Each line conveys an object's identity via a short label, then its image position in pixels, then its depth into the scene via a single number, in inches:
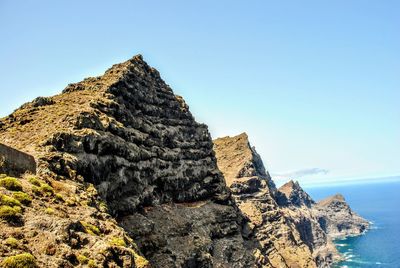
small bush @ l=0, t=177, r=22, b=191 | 1424.7
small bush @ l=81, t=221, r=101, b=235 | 1498.5
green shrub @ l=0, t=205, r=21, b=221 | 1234.0
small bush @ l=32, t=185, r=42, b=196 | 1531.7
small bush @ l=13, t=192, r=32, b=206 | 1390.3
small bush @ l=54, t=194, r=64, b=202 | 1611.7
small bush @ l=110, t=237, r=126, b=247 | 1521.9
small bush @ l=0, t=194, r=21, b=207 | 1296.0
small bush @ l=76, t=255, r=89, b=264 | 1250.2
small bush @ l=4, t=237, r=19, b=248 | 1103.6
